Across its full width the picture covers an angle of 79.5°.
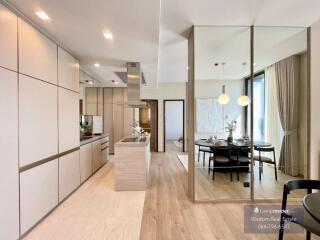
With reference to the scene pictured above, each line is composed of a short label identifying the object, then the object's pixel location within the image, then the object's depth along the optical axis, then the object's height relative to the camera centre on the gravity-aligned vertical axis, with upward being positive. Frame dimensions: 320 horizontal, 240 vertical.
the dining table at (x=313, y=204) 1.31 -0.64
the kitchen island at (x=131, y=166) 3.80 -0.93
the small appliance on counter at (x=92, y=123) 5.20 -0.12
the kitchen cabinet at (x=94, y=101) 5.52 +0.58
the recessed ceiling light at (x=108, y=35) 2.86 +1.28
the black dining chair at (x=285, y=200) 1.73 -0.79
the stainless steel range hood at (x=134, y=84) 4.37 +0.83
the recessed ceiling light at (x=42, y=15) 2.30 +1.27
